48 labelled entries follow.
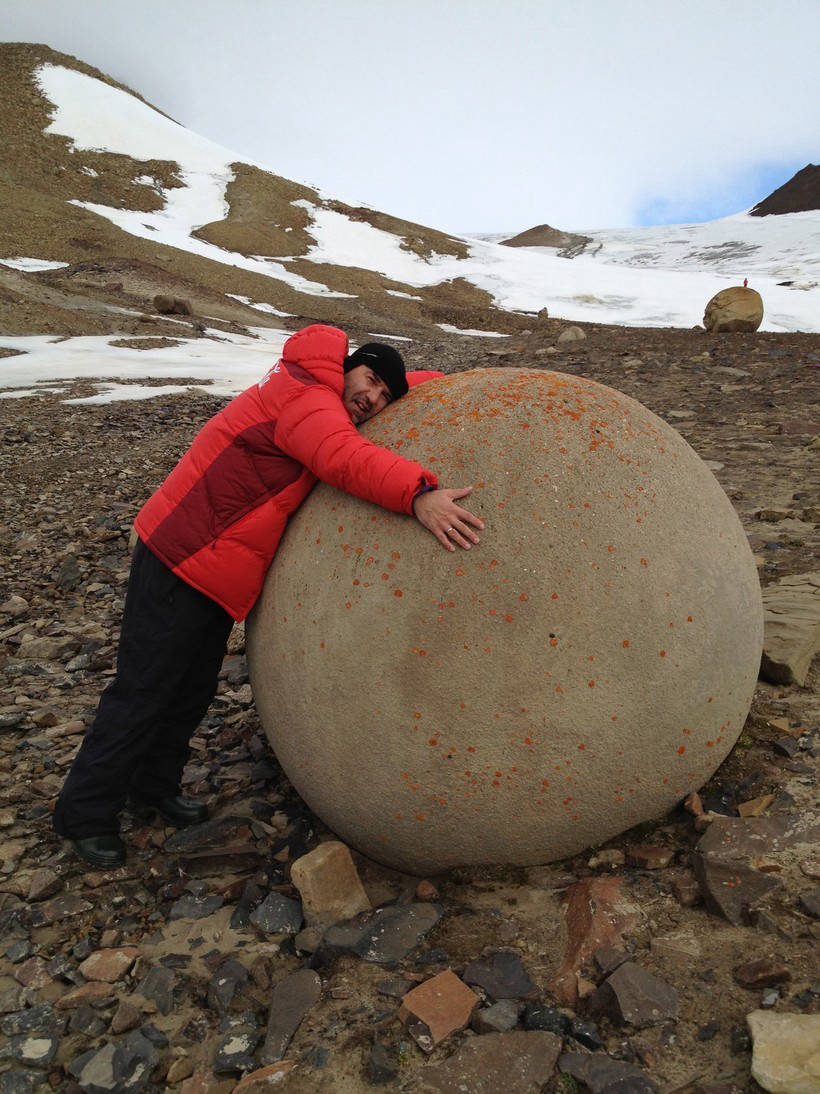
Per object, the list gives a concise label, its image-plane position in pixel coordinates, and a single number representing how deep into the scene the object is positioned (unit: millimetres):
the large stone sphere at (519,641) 2711
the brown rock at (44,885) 3186
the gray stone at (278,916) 2945
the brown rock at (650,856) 2908
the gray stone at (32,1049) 2457
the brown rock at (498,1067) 2164
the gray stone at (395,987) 2535
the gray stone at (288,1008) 2404
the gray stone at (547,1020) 2330
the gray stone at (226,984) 2615
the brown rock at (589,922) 2496
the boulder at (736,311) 16734
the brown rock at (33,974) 2768
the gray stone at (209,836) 3477
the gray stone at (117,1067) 2357
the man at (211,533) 3158
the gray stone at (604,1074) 2104
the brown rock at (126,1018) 2553
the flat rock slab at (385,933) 2721
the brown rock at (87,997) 2660
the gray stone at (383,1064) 2238
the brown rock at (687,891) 2725
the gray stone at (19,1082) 2361
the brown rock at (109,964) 2779
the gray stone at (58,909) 3072
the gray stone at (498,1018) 2346
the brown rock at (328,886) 2910
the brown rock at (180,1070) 2385
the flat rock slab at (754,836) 2811
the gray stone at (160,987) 2643
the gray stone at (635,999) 2301
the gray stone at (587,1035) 2256
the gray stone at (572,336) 16266
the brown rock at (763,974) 2334
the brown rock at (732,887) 2629
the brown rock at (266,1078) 2268
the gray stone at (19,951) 2878
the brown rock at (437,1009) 2348
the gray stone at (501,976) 2475
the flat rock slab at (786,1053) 1974
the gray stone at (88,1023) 2562
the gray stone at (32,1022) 2566
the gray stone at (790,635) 4035
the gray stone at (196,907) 3074
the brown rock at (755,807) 3090
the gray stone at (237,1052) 2381
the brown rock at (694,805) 3039
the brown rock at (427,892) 2967
